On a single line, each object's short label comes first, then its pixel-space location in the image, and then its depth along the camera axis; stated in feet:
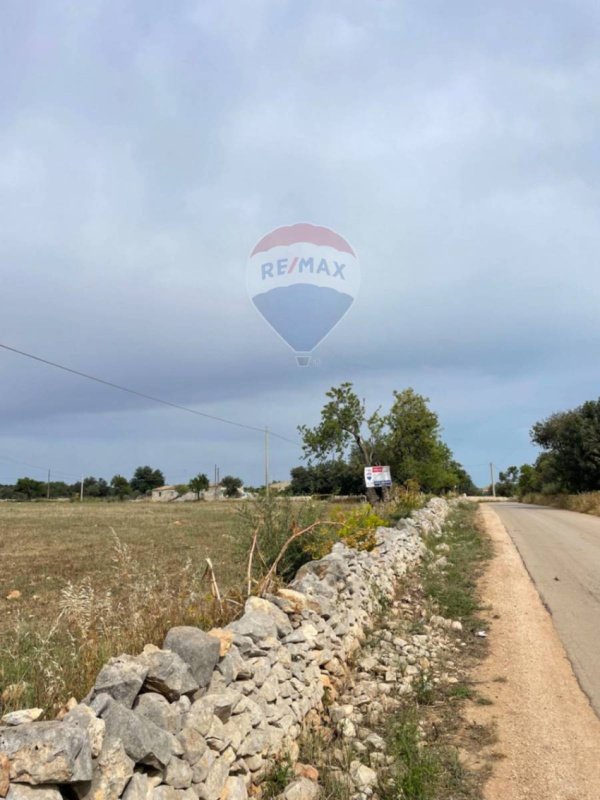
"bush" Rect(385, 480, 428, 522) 57.92
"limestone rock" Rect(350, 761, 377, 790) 13.79
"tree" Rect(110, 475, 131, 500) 374.12
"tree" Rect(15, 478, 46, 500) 355.97
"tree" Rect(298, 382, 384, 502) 124.67
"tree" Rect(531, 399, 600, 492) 112.98
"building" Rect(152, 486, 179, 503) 368.58
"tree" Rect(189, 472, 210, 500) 339.77
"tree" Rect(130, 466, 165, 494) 416.46
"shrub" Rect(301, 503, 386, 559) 29.55
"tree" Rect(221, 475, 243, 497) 349.08
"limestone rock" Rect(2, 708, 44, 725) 9.88
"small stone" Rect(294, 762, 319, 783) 13.98
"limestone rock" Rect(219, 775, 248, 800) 11.91
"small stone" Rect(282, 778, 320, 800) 12.87
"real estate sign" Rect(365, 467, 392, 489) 91.15
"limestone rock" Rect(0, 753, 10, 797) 8.11
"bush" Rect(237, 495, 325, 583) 26.94
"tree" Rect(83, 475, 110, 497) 376.07
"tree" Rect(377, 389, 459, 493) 128.36
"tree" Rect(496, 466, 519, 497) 318.55
